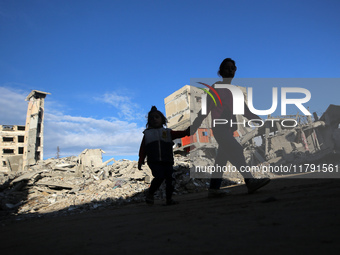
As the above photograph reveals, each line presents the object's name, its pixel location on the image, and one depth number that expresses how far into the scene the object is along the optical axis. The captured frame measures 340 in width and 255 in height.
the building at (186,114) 20.34
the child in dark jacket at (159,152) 4.27
